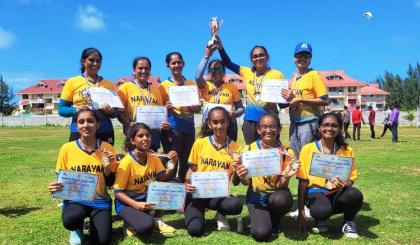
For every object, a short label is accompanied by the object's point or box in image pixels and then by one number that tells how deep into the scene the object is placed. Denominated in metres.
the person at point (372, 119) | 19.38
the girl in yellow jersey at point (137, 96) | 4.75
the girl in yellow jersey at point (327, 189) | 3.86
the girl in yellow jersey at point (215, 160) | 4.02
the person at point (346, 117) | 18.66
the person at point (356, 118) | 18.59
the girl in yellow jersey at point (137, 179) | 3.82
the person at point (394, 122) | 17.09
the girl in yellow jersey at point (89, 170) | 3.61
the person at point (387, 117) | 19.06
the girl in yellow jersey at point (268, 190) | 3.76
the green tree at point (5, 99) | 51.62
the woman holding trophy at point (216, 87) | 4.98
